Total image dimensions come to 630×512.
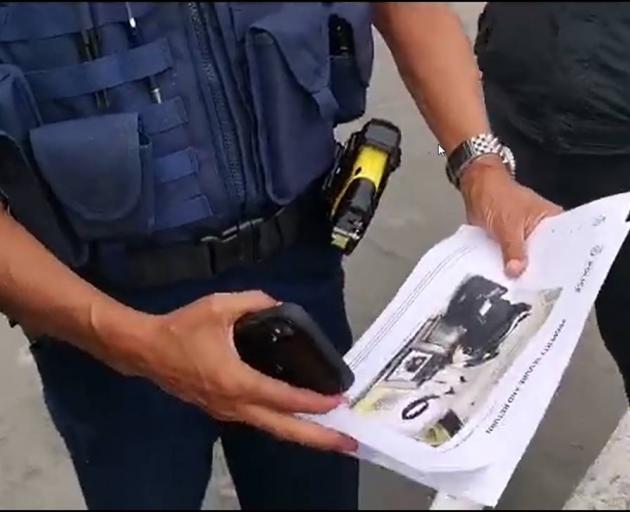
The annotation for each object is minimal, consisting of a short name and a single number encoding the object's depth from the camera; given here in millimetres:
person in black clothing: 856
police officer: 678
